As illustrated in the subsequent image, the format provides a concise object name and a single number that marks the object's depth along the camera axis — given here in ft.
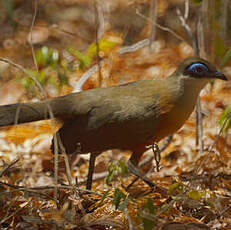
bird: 24.81
